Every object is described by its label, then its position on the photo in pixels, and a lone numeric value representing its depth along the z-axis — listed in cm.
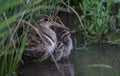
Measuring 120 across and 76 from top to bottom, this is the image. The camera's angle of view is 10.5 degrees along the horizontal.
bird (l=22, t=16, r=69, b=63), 874
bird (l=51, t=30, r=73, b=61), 910
